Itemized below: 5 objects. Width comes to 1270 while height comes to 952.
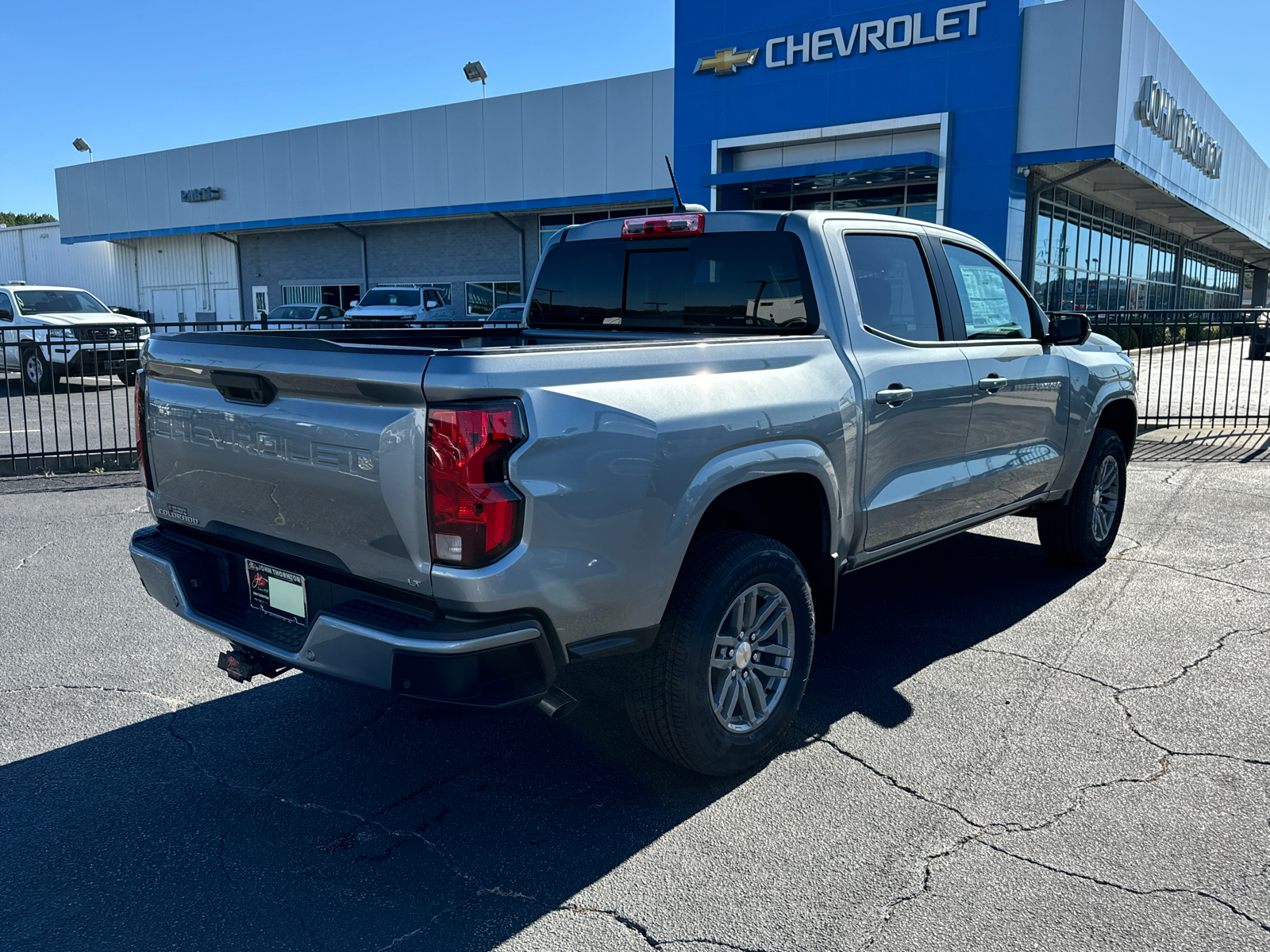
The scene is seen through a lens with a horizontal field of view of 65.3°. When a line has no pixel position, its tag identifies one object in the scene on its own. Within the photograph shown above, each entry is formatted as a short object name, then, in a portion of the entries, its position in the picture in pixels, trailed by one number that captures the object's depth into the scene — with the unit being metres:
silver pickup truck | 2.70
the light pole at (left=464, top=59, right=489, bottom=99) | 33.16
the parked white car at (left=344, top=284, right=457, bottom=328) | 25.45
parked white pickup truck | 15.73
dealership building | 19.34
